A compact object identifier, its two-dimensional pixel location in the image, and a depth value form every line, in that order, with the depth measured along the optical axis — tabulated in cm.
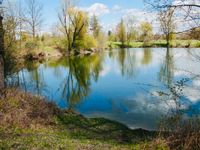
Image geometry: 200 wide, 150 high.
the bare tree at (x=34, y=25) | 3362
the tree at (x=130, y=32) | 5317
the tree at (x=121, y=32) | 5309
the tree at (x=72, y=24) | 3495
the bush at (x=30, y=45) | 2273
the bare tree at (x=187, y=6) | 435
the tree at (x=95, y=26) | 4506
